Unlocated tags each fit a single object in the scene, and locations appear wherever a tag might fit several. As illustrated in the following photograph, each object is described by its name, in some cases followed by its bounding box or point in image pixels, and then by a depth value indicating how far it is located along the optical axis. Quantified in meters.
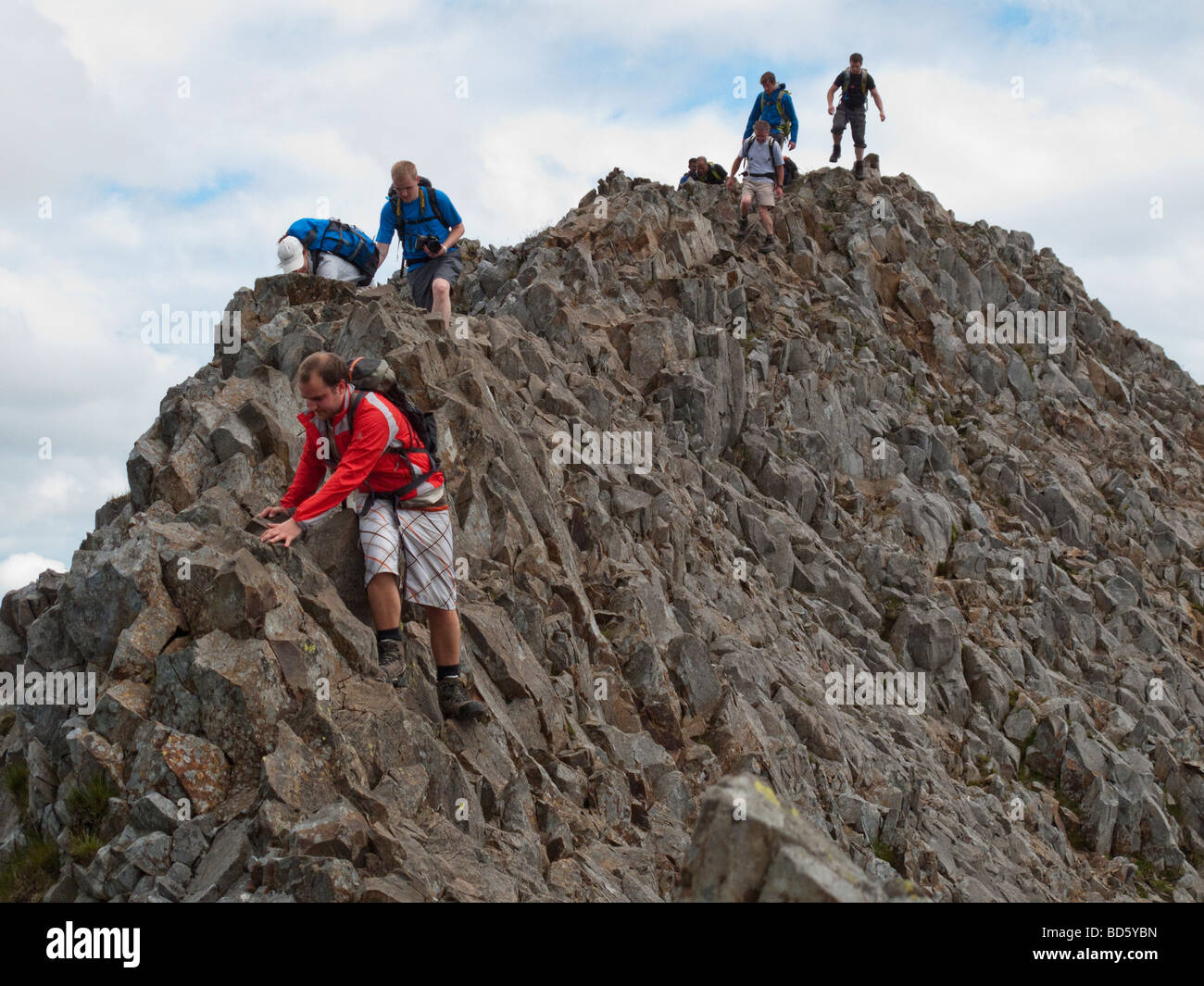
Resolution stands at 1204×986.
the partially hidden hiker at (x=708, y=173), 37.09
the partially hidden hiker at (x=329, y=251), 18.88
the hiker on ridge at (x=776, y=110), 35.22
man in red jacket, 11.40
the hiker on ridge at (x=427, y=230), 18.53
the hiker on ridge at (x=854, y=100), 36.62
